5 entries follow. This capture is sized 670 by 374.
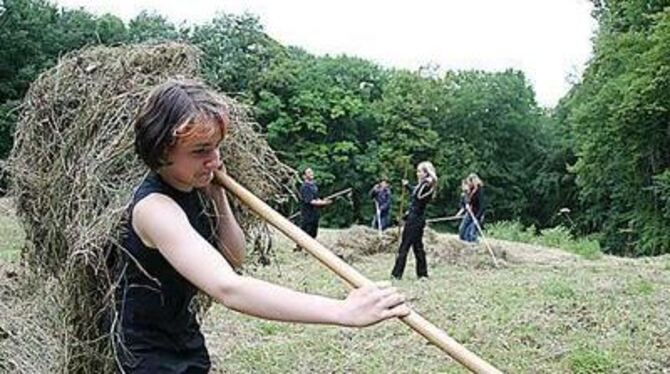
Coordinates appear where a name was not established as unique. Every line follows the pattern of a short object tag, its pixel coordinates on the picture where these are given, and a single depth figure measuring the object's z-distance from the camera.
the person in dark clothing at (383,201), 19.05
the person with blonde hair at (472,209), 15.66
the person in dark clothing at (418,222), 10.57
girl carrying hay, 1.88
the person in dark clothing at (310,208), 14.40
